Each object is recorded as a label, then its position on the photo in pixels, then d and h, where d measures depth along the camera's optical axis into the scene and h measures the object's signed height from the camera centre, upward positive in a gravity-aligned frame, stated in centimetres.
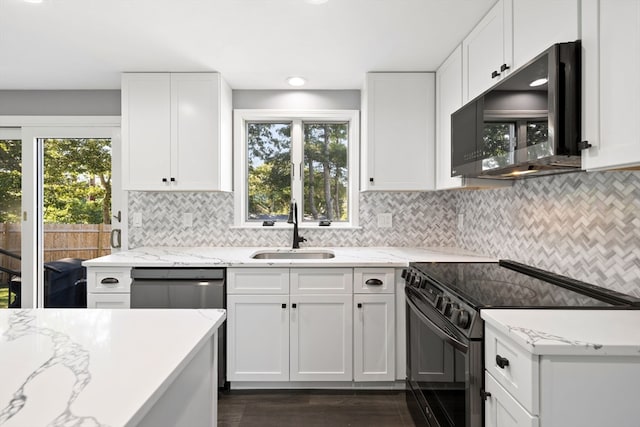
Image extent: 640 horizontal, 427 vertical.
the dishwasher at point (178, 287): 234 -50
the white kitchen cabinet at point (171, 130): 268 +61
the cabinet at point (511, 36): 130 +78
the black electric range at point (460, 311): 130 -43
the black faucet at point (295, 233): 296 -18
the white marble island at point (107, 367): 63 -35
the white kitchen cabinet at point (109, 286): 237 -50
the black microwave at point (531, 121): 123 +37
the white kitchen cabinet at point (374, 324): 238 -75
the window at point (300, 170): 321 +38
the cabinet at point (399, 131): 270 +62
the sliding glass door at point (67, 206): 310 +4
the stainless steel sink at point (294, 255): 290 -35
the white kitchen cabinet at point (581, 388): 98 -49
